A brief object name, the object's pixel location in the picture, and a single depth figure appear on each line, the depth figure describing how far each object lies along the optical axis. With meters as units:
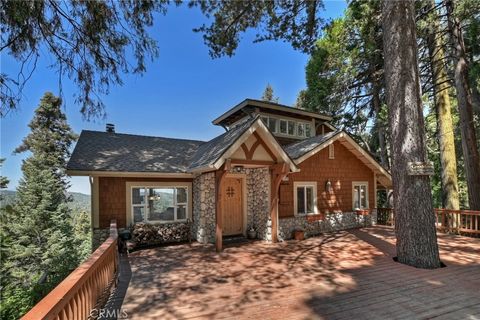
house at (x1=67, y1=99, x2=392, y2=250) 8.15
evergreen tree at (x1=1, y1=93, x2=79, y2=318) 15.72
